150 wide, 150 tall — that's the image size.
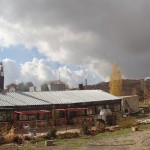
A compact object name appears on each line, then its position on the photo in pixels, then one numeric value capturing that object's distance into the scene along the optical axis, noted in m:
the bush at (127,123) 23.83
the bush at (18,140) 18.66
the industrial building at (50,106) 24.74
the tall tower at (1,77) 29.81
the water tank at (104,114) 26.28
